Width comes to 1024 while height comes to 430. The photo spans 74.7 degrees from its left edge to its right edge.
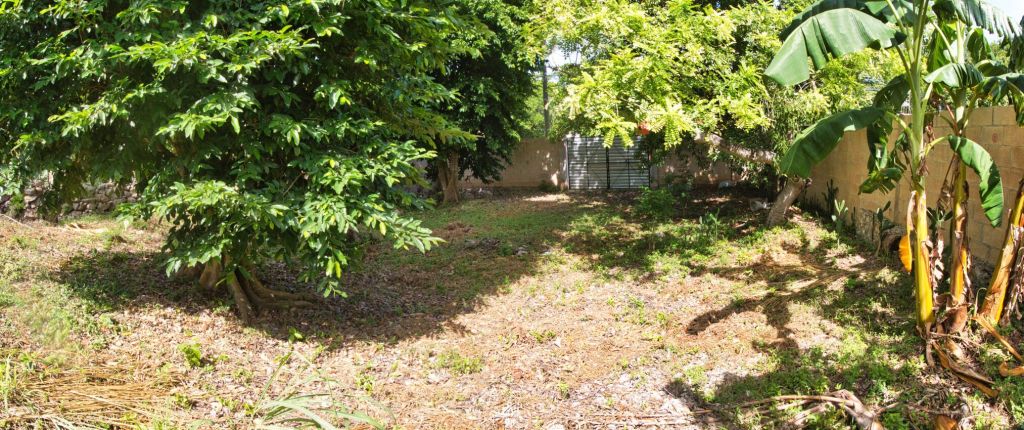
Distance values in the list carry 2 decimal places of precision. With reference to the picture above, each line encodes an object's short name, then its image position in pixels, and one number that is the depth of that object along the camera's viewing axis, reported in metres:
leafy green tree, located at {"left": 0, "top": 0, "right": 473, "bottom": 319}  5.10
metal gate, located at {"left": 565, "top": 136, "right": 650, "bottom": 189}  18.33
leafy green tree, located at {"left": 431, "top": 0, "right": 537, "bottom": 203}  14.06
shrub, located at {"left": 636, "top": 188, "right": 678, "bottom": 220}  11.39
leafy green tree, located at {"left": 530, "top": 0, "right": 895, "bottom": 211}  8.18
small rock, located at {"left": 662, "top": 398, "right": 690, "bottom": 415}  5.10
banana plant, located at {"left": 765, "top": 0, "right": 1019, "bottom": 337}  4.63
